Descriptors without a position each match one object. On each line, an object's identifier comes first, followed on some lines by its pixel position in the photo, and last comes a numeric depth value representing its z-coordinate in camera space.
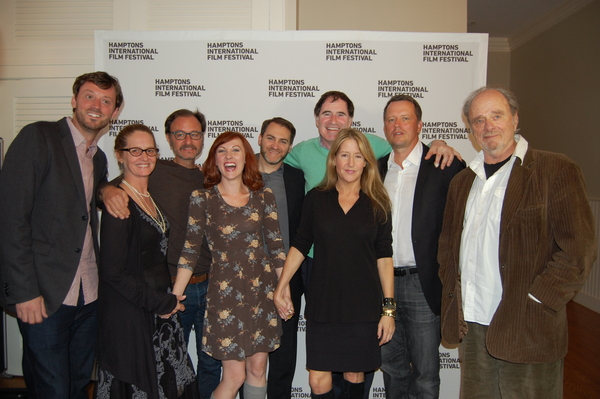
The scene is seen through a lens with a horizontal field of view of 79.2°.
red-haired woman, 1.98
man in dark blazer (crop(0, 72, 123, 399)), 1.82
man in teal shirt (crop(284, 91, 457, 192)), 2.52
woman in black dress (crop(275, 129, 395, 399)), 1.96
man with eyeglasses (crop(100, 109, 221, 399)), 2.25
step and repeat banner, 3.10
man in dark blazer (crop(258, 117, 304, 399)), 2.42
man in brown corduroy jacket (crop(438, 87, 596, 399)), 1.66
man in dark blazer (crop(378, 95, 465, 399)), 2.15
